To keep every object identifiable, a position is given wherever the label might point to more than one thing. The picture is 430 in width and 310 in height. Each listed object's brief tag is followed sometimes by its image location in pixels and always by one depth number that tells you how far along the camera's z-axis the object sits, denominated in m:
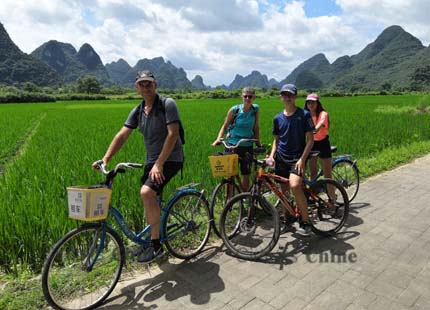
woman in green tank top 4.03
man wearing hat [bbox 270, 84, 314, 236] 3.41
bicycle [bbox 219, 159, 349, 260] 3.34
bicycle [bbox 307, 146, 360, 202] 5.07
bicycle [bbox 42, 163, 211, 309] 2.53
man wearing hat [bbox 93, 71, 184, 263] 2.74
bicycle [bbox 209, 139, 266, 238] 3.67
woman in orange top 4.15
